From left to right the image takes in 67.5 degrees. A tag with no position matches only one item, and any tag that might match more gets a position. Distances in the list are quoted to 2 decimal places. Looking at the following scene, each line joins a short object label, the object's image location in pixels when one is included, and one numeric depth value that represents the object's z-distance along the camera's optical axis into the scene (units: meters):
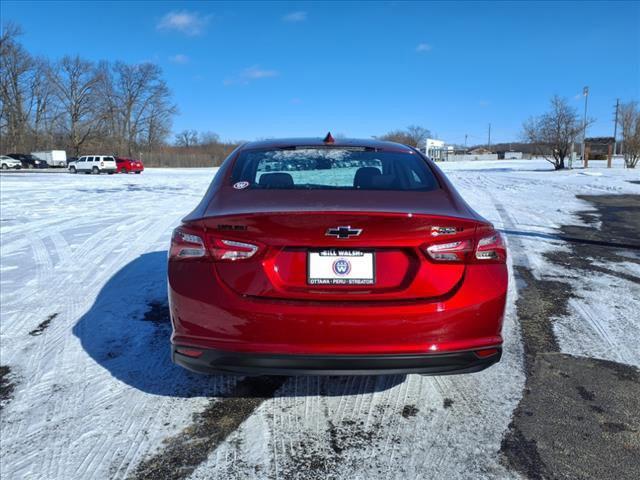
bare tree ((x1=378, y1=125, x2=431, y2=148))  77.32
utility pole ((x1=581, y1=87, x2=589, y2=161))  38.77
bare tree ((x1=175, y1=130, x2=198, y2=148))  93.07
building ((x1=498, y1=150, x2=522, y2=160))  97.06
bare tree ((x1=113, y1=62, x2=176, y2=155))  76.19
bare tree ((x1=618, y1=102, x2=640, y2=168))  33.50
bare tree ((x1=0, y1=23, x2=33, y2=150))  65.38
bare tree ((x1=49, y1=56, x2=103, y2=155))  69.62
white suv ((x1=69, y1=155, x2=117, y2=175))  42.44
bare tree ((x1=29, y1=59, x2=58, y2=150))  69.88
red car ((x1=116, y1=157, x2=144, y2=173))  43.47
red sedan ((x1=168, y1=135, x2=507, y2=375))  2.18
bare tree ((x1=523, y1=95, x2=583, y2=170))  36.94
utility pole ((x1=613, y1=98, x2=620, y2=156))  67.28
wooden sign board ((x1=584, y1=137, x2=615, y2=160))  58.94
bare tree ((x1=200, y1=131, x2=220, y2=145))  93.71
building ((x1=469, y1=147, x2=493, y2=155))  112.75
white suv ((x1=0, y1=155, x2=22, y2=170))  52.25
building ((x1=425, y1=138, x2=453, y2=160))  73.12
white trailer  61.72
